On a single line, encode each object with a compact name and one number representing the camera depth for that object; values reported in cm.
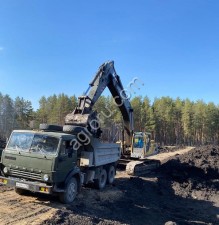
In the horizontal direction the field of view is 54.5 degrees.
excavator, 887
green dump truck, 653
